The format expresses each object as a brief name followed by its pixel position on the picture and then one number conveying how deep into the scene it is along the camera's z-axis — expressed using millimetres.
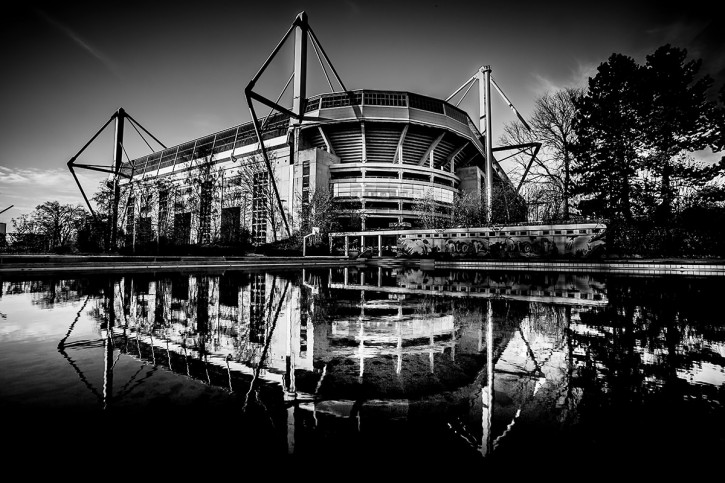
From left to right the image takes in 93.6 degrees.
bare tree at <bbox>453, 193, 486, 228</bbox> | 31281
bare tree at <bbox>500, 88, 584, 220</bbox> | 24094
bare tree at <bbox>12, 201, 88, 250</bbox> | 41531
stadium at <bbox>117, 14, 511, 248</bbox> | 41812
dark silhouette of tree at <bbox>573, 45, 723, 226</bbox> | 20484
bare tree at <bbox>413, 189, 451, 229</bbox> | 38122
